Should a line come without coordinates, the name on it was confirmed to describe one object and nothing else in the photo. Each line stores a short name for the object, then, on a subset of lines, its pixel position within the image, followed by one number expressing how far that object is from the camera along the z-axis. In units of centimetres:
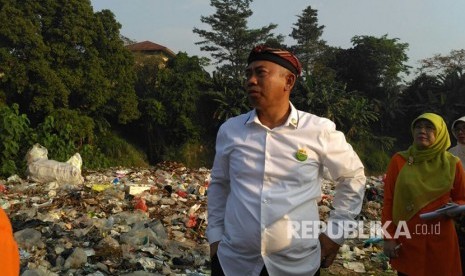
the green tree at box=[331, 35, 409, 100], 2541
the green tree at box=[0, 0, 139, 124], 1625
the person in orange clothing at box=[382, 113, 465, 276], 280
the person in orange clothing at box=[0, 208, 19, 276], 95
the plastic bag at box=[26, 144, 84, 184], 1012
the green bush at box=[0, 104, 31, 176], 1139
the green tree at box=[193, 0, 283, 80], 2716
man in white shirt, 193
